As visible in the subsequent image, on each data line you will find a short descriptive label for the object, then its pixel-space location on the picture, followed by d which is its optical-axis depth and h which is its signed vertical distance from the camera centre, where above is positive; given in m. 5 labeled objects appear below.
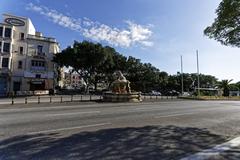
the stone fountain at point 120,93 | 15.02 -0.87
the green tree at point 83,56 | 24.27 +6.80
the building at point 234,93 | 37.38 -1.66
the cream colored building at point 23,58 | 22.16 +6.04
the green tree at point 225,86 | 34.39 +0.69
